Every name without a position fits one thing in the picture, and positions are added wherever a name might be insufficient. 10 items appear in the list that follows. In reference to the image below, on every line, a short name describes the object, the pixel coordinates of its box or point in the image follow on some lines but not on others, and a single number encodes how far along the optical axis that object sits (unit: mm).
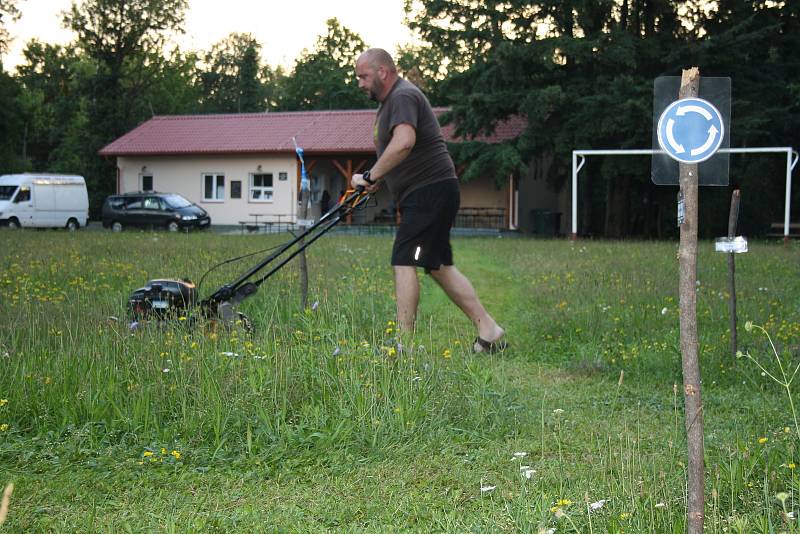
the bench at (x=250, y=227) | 34806
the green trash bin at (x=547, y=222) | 34906
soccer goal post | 22297
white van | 35812
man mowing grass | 6039
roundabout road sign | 2932
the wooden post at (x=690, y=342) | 2822
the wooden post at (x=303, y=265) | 7262
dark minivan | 35656
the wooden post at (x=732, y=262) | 5938
